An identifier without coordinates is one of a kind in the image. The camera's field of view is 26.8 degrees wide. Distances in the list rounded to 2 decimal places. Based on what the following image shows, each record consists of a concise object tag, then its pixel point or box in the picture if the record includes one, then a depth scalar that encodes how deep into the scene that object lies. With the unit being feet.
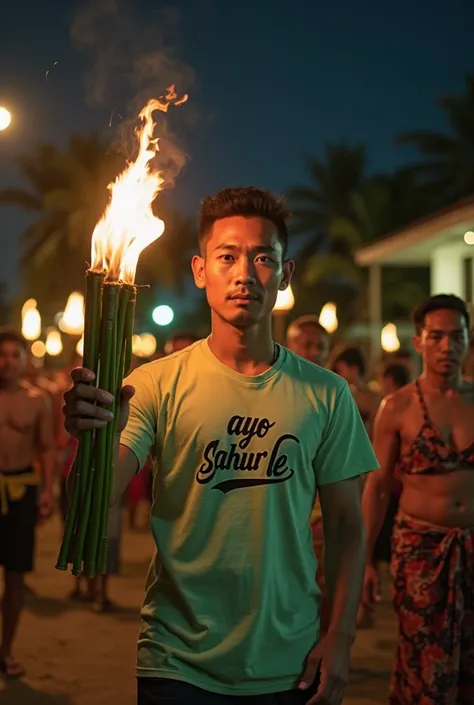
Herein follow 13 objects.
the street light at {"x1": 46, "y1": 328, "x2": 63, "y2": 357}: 86.99
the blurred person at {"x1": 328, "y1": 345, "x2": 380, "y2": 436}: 27.17
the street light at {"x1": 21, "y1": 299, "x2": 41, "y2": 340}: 61.05
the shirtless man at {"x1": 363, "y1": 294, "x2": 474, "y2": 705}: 16.14
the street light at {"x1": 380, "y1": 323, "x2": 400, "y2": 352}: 70.59
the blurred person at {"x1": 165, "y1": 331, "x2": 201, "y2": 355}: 34.12
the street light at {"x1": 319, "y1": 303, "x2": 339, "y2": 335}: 58.18
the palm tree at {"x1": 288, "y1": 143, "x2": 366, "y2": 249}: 154.61
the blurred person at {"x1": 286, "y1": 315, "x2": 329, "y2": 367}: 23.77
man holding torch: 9.43
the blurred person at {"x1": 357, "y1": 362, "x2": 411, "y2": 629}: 17.42
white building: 51.39
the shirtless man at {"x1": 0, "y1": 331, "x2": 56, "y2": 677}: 22.67
